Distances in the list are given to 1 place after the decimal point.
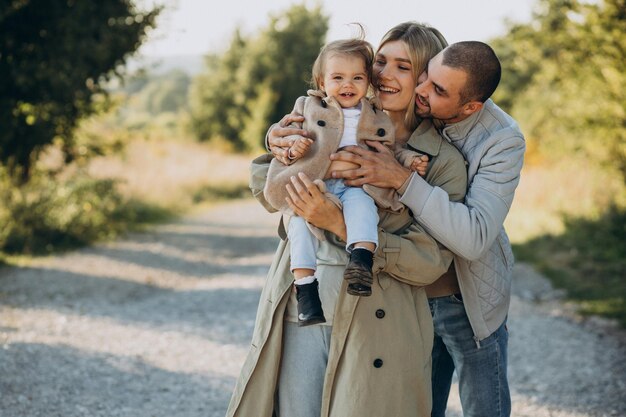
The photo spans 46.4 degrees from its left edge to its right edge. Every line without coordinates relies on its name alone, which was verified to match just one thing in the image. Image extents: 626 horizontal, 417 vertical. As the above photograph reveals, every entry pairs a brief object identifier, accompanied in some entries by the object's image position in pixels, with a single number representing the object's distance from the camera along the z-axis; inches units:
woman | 103.0
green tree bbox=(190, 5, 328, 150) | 1428.4
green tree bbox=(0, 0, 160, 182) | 379.9
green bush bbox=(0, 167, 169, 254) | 394.3
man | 103.4
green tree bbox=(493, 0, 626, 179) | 426.9
